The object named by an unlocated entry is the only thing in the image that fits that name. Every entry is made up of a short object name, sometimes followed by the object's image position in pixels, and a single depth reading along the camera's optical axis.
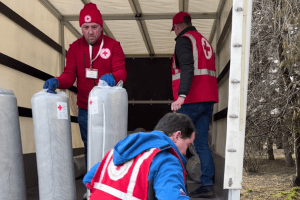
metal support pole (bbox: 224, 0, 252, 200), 2.84
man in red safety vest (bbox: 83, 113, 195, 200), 1.57
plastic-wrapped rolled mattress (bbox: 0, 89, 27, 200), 2.94
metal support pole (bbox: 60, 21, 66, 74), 5.41
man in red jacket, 3.70
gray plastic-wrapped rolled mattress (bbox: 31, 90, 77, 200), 3.11
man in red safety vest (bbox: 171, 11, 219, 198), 3.57
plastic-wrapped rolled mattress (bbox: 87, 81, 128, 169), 3.18
